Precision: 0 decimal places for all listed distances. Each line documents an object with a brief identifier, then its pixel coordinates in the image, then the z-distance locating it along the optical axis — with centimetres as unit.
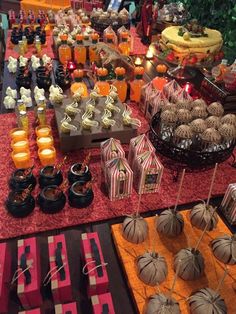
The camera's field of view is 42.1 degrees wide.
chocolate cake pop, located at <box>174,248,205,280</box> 110
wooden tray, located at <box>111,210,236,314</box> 108
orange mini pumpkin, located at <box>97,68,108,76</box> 212
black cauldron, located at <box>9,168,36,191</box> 142
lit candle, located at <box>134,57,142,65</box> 245
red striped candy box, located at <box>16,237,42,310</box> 100
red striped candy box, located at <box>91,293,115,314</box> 96
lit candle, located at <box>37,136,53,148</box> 167
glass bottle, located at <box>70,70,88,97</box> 217
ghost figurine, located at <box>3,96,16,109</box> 212
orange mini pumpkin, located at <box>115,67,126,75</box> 212
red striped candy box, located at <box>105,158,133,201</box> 138
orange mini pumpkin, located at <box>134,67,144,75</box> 219
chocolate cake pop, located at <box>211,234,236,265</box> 117
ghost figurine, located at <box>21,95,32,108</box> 211
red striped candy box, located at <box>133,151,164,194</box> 140
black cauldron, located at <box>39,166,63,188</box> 144
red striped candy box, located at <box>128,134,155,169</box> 149
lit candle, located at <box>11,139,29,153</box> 162
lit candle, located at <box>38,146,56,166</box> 163
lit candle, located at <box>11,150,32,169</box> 160
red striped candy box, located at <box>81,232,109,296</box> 104
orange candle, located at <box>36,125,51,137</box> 173
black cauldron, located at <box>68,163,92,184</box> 146
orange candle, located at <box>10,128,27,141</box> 167
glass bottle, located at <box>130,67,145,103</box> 220
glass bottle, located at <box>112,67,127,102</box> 213
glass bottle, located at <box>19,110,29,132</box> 179
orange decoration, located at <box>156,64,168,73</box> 221
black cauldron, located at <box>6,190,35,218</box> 135
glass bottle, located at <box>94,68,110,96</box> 216
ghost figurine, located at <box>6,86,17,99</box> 216
